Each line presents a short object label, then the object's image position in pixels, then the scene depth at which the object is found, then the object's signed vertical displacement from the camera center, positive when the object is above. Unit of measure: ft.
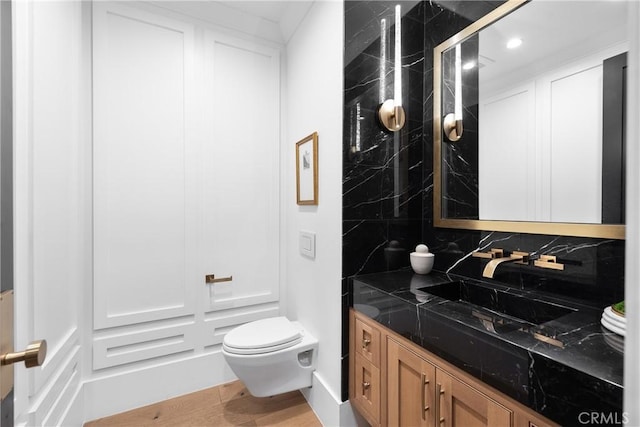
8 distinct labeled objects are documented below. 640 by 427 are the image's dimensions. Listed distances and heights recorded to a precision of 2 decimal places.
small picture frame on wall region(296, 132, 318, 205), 5.93 +0.92
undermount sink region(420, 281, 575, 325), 3.88 -1.38
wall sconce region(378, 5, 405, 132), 5.32 +2.02
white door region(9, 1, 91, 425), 3.34 +0.16
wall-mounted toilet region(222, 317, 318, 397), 5.41 -2.84
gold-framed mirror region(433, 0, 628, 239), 3.61 +1.36
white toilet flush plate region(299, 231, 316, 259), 6.09 -0.71
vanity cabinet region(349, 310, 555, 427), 2.88 -2.23
